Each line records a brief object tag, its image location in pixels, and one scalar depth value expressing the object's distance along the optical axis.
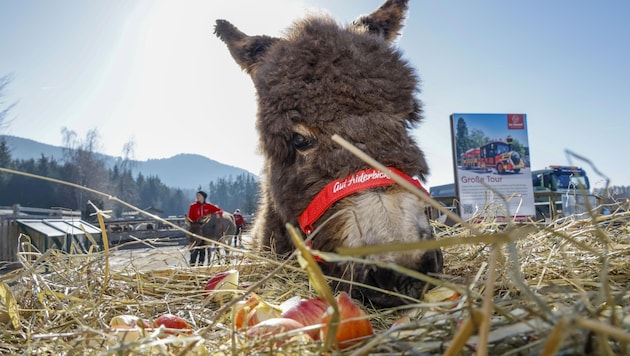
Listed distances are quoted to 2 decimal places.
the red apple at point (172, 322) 0.35
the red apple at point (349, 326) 0.27
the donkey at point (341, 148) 0.48
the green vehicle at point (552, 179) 14.43
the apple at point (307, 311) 0.32
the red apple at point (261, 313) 0.35
